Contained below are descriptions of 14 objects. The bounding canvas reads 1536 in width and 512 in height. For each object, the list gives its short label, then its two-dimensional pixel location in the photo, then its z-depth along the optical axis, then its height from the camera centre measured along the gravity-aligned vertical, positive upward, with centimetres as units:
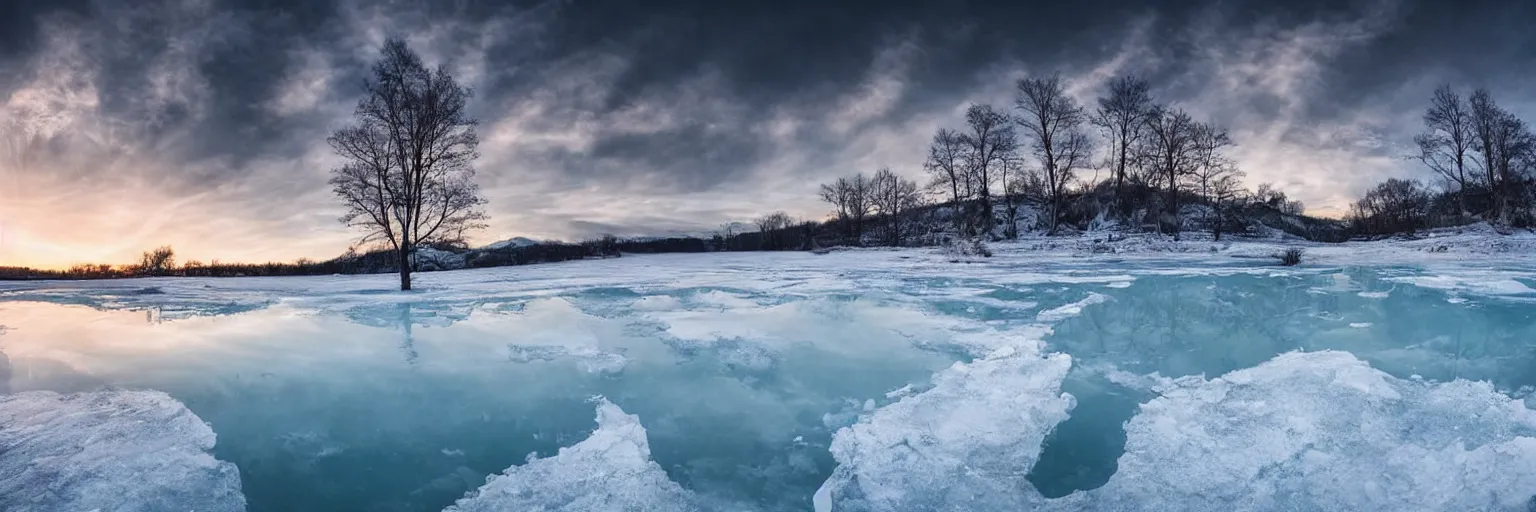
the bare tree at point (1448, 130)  2595 +364
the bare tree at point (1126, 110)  2764 +553
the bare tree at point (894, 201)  4816 +329
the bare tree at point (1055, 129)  2823 +492
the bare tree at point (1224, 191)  2755 +161
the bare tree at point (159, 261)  2648 +68
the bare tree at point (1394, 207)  2906 +86
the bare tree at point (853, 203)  5150 +350
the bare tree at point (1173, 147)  2709 +363
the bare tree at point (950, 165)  3312 +415
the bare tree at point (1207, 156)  2756 +319
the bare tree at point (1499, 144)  2562 +293
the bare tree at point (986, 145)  3058 +467
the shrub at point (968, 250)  2109 -41
